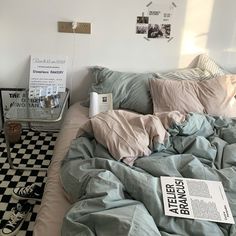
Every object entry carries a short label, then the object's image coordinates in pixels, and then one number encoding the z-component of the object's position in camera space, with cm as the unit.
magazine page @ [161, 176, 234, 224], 120
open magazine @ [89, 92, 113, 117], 221
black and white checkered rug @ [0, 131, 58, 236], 184
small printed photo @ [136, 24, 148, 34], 233
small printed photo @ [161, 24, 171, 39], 234
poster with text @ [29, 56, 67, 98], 243
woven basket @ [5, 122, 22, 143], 246
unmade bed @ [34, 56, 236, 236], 115
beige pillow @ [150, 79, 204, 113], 212
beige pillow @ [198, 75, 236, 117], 213
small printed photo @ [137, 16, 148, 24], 230
